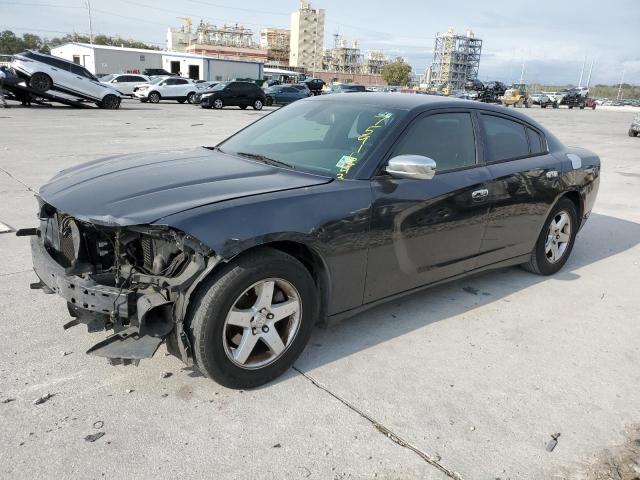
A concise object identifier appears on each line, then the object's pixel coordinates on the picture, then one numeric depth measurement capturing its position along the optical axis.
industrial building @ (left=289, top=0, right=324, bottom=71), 155.12
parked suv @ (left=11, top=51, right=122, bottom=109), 20.27
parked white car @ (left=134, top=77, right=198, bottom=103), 30.80
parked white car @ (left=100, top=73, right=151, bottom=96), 32.34
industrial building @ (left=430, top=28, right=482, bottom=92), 141.12
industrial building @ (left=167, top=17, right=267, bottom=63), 140.86
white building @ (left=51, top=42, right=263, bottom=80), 58.16
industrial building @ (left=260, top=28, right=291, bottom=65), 156.31
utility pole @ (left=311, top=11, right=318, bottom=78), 156.88
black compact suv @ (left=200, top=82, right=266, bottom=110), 28.11
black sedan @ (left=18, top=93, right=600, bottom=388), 2.69
